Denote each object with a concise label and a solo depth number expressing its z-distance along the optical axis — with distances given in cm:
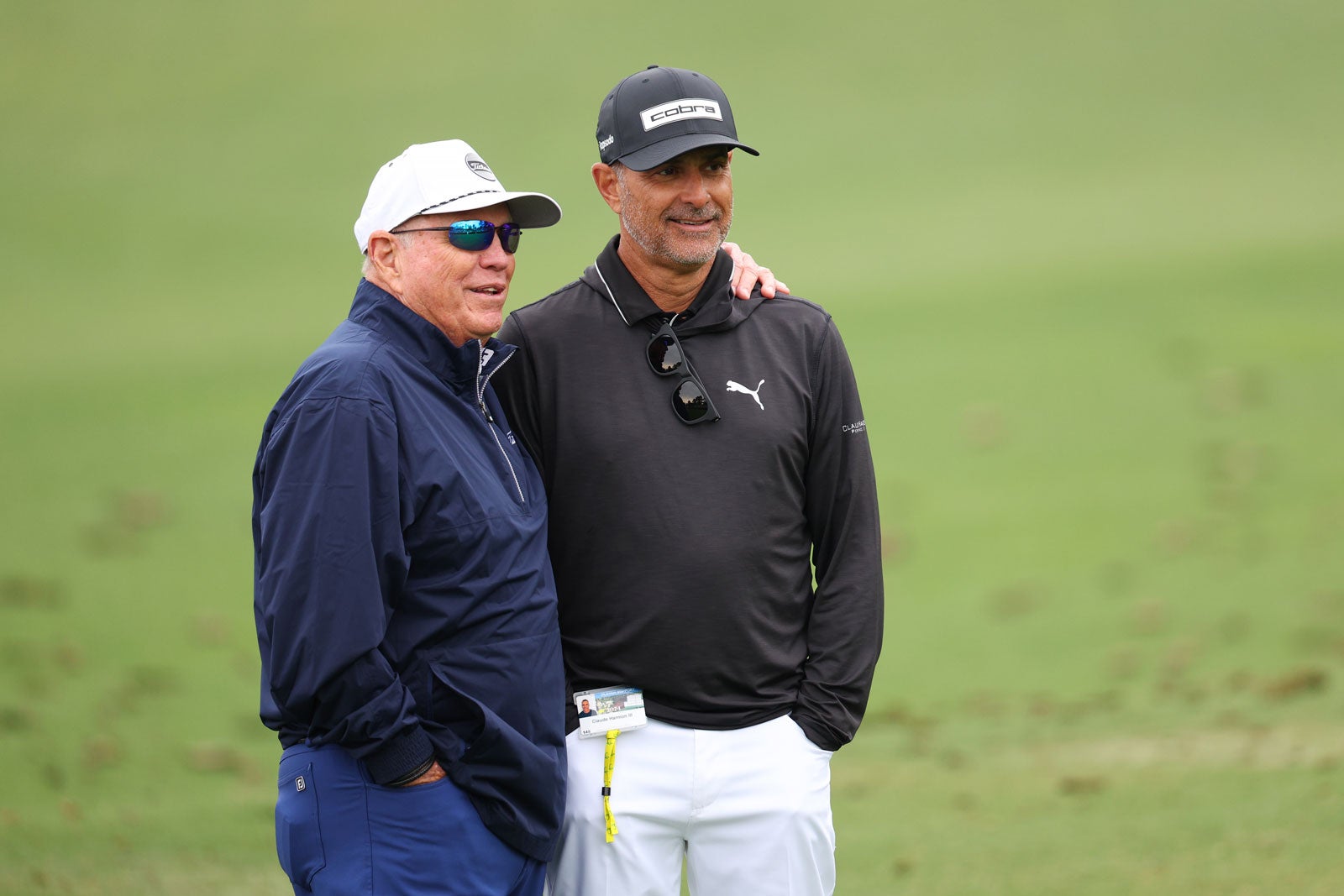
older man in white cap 2388
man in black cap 2421
